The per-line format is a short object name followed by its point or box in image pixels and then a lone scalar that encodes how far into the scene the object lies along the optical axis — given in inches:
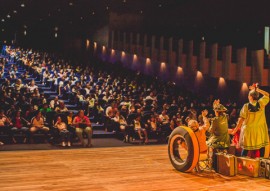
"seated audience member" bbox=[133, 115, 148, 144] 408.5
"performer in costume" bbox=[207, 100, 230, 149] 238.8
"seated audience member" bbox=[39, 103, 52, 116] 415.0
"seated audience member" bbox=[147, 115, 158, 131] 423.6
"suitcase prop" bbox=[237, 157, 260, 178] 223.3
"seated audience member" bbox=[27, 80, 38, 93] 519.8
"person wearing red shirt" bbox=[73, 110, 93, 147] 367.6
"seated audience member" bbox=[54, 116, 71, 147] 363.3
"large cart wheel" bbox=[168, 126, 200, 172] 226.2
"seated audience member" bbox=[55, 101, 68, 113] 430.9
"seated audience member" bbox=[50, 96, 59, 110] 451.6
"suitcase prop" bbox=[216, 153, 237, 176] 225.3
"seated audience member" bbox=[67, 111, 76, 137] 381.1
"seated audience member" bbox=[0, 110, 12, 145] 363.6
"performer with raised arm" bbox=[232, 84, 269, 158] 227.9
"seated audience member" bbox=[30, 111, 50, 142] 374.3
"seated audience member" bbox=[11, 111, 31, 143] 372.2
